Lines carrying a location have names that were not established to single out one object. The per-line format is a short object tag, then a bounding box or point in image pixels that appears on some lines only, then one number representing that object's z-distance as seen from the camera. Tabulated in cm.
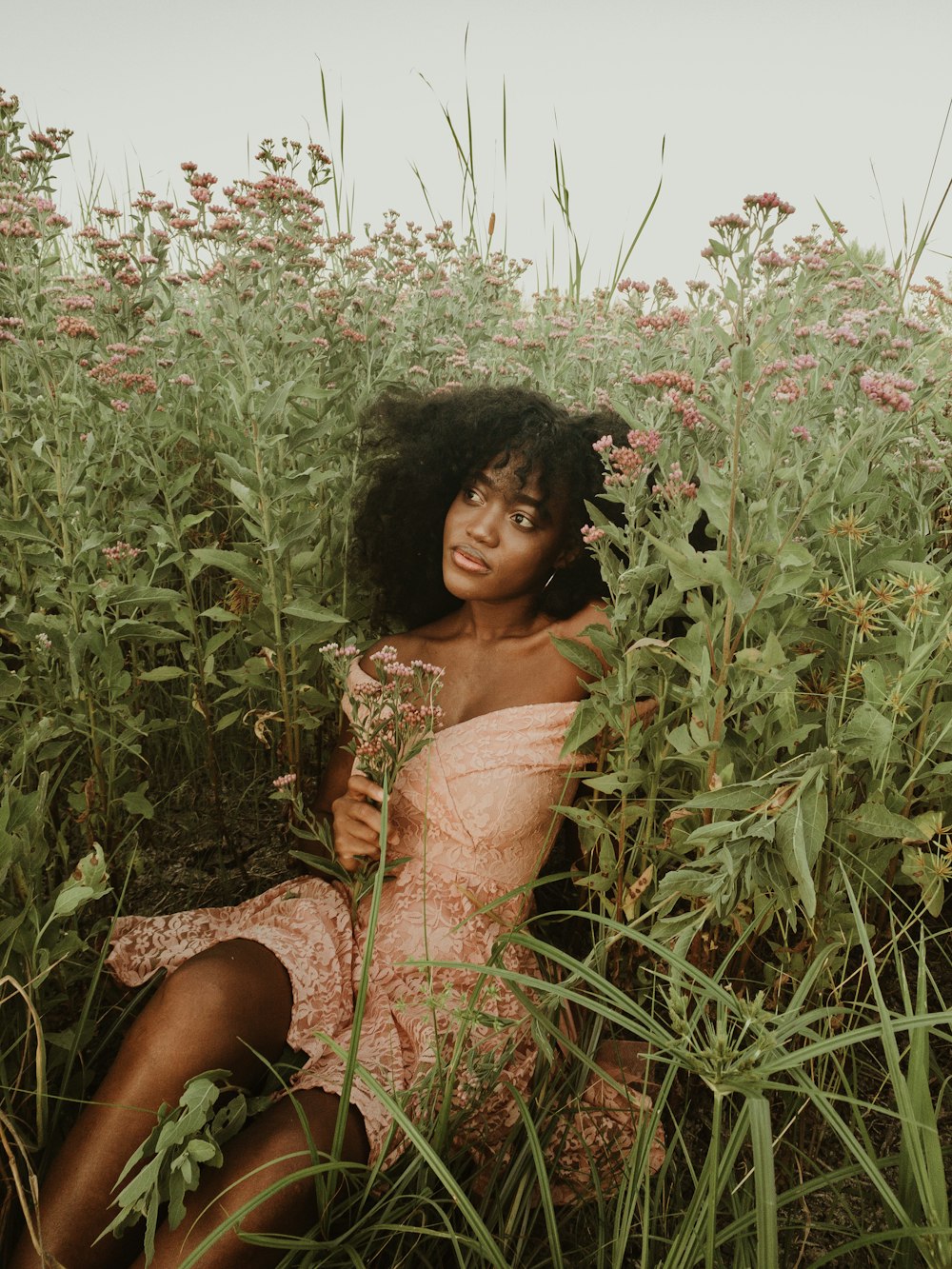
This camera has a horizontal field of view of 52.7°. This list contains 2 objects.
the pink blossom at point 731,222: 142
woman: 145
